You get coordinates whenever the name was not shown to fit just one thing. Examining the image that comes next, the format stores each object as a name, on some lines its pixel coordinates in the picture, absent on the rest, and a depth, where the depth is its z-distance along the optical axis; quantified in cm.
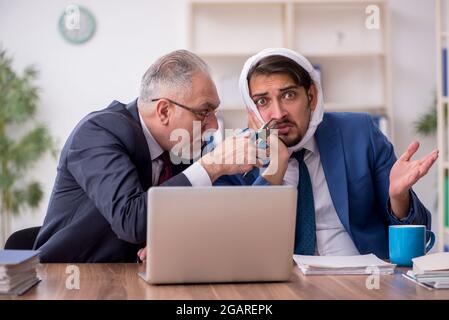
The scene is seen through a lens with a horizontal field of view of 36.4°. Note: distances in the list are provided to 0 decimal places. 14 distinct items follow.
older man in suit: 176
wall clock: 494
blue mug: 174
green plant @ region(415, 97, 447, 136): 493
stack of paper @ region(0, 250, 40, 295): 139
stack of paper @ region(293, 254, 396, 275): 161
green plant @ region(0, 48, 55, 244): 469
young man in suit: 215
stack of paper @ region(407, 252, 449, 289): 144
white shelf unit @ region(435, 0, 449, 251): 412
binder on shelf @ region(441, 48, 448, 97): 411
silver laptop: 140
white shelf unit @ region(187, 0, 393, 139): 492
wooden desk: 134
